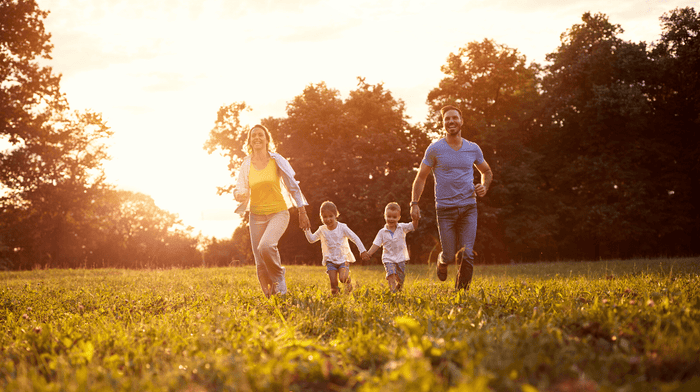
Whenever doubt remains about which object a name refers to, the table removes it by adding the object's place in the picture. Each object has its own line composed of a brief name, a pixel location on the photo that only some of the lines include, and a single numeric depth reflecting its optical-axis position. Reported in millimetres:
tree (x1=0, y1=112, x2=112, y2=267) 21688
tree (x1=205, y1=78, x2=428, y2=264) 26672
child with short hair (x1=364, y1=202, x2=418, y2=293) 7305
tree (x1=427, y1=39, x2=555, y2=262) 26094
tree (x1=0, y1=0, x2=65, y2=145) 19422
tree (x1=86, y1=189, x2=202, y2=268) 40625
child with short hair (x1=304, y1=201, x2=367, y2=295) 7305
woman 6449
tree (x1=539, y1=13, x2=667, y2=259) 25250
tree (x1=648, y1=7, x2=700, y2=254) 25391
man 6289
